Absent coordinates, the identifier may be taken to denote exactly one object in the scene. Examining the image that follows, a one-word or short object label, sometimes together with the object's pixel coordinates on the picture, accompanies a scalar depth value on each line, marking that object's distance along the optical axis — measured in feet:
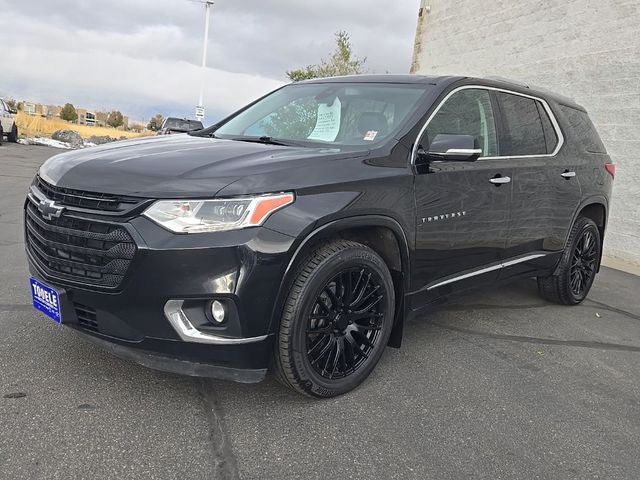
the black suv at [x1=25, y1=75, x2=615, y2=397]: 8.03
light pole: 97.90
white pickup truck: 67.35
